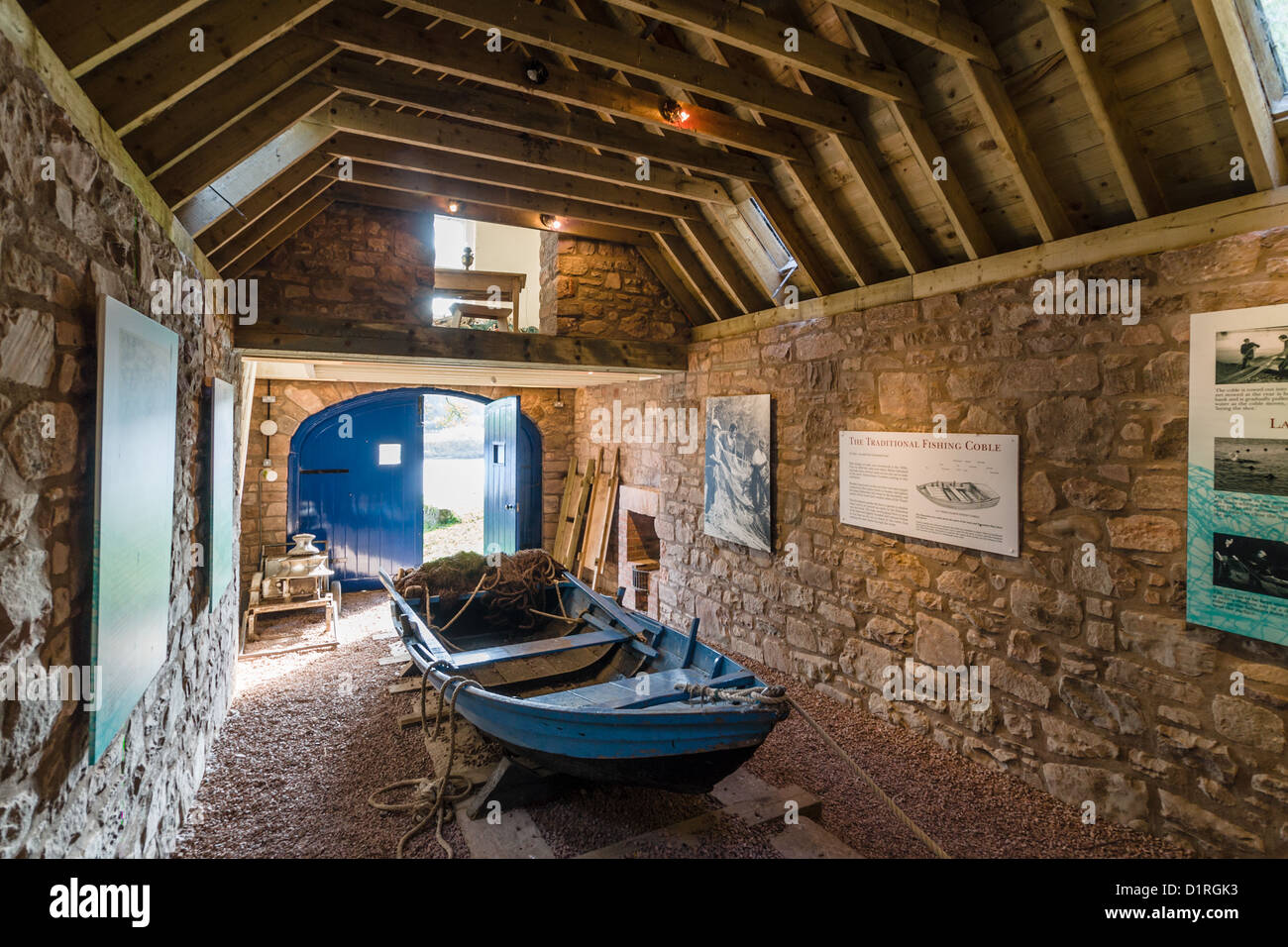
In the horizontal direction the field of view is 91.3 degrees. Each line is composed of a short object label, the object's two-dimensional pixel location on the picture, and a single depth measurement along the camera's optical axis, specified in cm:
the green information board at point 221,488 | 310
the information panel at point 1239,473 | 231
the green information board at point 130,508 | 161
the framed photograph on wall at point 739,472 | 475
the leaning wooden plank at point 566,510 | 774
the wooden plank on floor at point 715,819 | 269
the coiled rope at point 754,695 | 260
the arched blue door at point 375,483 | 696
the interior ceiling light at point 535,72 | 297
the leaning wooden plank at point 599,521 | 695
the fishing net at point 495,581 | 473
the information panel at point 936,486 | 320
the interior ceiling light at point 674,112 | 327
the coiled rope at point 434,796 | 288
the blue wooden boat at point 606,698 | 254
